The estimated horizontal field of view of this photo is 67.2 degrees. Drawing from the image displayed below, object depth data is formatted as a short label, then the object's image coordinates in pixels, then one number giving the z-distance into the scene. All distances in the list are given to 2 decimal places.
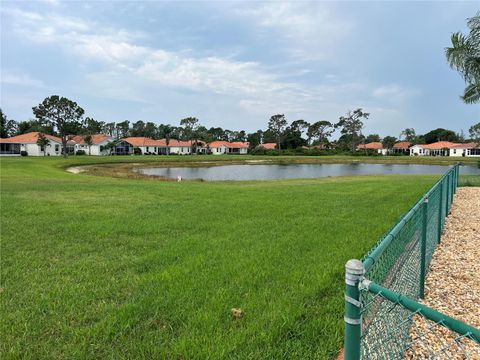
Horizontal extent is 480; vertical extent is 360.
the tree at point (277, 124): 103.69
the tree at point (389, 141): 109.94
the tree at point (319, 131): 110.62
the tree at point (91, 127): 79.21
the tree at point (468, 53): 13.98
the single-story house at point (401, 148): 111.25
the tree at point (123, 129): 118.44
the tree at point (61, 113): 58.72
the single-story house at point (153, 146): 88.12
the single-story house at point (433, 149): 101.75
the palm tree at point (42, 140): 61.07
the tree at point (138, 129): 115.28
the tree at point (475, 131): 79.45
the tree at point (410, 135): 124.08
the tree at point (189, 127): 93.25
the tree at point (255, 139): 123.19
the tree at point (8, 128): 81.22
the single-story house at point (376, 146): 112.28
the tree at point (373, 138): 121.12
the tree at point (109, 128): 119.39
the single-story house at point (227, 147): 109.75
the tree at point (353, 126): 98.31
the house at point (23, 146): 68.11
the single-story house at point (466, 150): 94.06
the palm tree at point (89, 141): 73.12
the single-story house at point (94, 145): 79.38
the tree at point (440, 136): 116.62
